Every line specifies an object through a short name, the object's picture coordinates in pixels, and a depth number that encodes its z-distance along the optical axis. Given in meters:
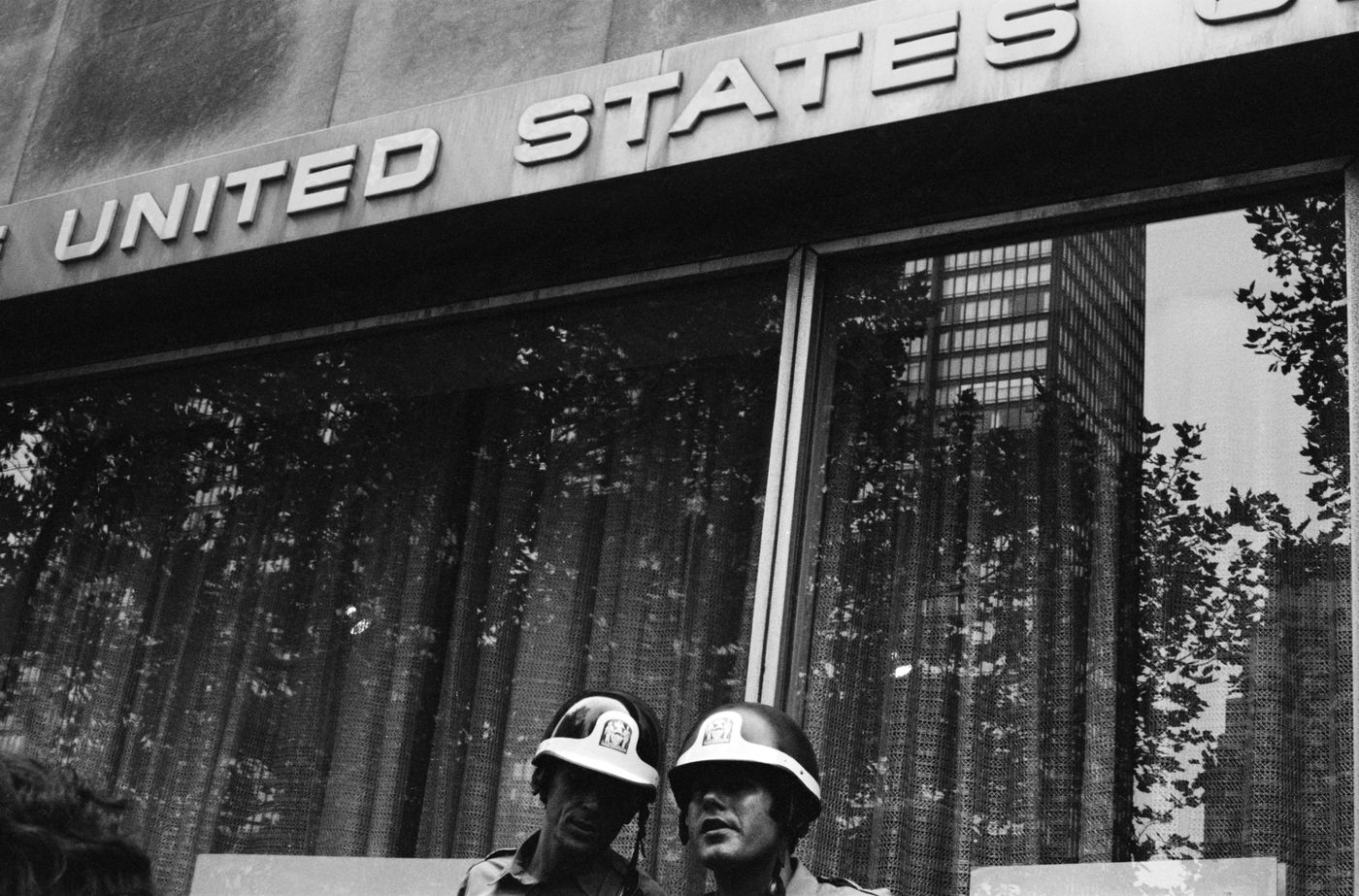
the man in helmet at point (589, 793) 4.69
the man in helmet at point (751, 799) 4.29
